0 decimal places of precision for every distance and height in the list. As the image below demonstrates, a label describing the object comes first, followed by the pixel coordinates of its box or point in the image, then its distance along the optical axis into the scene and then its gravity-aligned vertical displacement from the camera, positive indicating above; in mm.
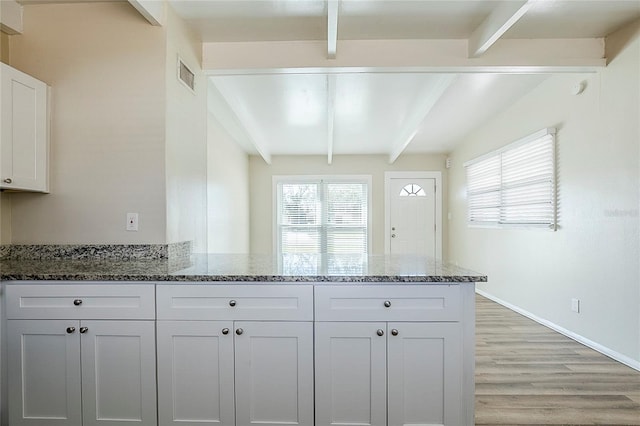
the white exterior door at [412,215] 6707 -79
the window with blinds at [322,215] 6859 -78
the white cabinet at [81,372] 1707 -772
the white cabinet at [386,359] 1663 -692
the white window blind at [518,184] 3658 +314
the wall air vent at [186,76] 2418 +958
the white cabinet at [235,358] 1684 -694
